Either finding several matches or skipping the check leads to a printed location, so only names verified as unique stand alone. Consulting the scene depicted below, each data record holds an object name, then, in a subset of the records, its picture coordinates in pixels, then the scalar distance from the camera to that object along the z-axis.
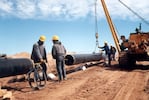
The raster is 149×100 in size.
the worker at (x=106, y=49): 9.36
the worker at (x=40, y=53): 4.59
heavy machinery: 7.76
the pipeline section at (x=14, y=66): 4.34
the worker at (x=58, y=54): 5.26
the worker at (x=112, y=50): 10.51
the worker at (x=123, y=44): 8.26
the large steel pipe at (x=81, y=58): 7.44
